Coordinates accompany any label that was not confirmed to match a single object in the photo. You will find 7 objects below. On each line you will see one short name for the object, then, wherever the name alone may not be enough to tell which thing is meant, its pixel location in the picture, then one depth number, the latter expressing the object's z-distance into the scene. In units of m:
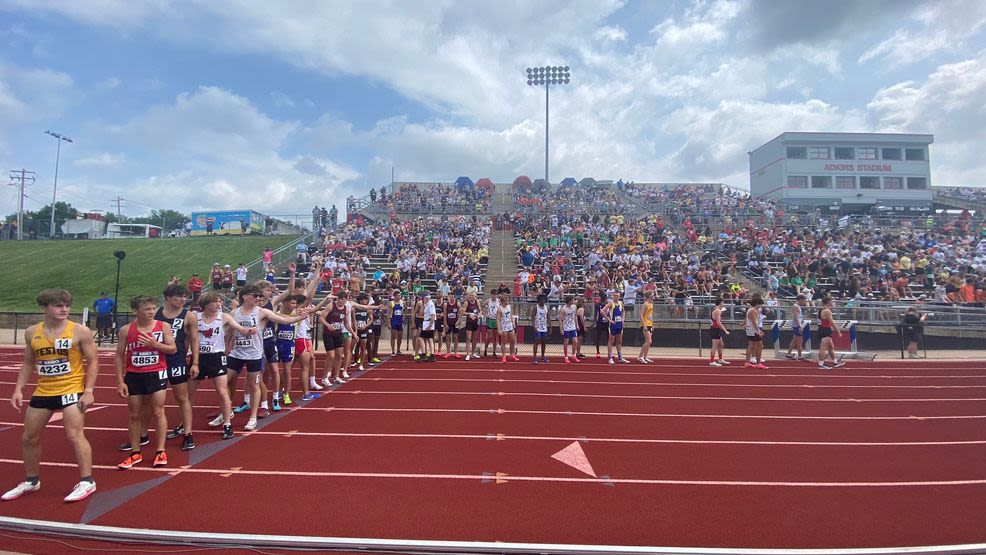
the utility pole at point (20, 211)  43.34
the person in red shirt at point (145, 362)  5.30
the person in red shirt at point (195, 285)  20.05
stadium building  53.53
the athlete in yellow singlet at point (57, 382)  4.54
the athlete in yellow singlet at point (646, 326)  14.12
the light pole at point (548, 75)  44.84
